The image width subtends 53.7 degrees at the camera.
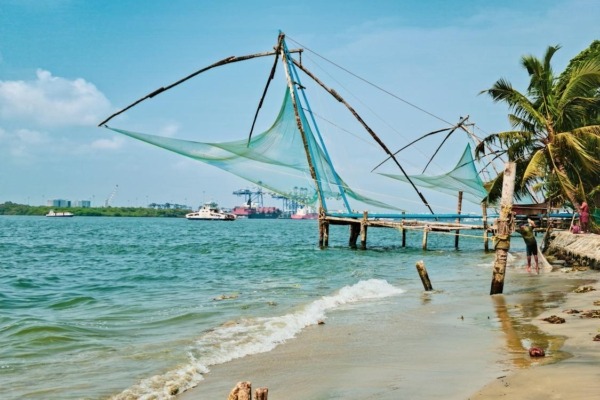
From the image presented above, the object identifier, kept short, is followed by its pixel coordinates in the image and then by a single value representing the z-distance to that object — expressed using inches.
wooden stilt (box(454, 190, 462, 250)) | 1037.2
